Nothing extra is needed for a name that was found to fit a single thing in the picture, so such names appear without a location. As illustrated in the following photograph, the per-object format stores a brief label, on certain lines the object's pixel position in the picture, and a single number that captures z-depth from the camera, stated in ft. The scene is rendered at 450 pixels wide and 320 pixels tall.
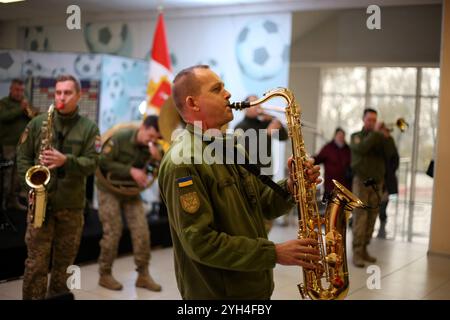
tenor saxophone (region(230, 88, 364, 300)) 7.55
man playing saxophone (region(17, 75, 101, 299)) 11.46
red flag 21.29
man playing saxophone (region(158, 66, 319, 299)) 6.42
